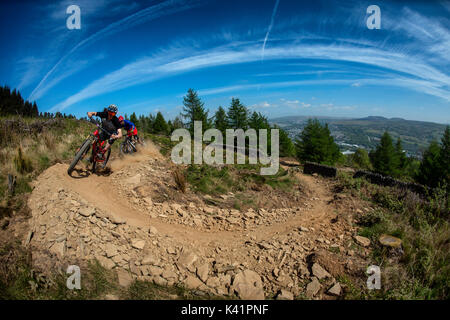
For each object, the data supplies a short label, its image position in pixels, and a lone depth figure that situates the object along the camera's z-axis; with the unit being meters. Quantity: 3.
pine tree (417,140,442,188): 32.59
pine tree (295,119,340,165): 31.70
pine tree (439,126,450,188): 31.20
